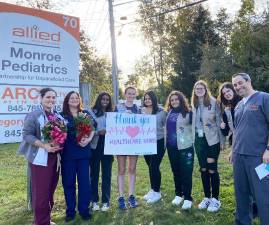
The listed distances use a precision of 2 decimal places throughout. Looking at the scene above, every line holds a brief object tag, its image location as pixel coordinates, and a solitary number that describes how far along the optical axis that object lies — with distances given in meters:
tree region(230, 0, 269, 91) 14.37
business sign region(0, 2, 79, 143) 4.07
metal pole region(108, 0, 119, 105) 10.29
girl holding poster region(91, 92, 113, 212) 3.93
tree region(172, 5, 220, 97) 19.93
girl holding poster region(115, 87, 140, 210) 4.03
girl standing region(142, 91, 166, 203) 4.10
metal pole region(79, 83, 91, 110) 5.33
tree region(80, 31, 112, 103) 18.78
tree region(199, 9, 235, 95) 16.18
